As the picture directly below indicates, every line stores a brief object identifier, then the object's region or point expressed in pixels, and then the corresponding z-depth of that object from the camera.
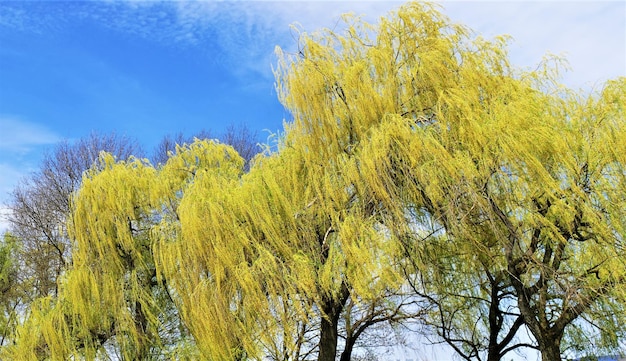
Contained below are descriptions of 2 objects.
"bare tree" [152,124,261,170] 14.15
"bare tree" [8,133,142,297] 12.03
